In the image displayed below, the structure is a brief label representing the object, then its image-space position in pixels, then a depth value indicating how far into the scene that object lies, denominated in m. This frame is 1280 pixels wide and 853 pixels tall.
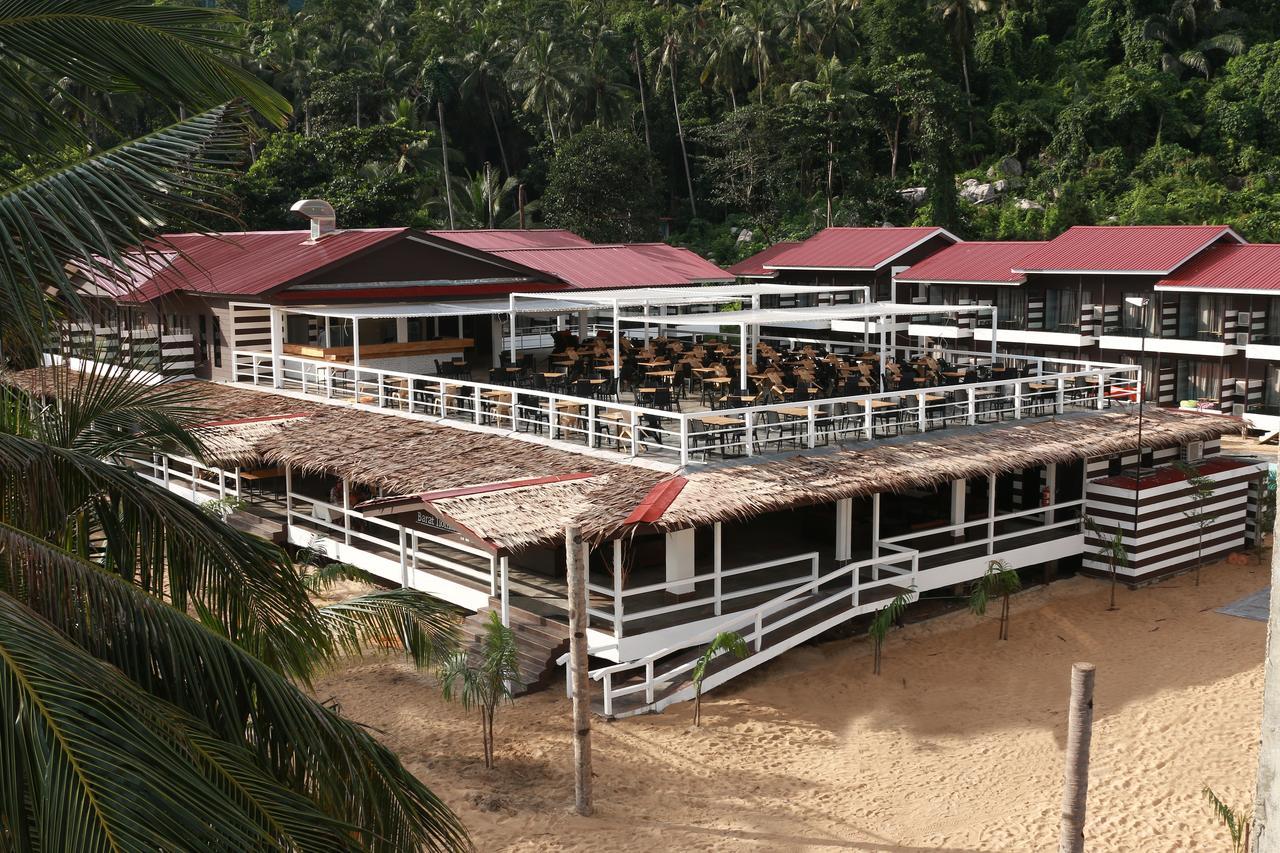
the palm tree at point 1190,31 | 65.31
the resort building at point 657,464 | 18.11
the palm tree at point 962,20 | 67.31
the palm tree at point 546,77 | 67.00
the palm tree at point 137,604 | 4.75
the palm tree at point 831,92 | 63.75
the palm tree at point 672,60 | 71.50
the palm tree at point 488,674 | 15.68
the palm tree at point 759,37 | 67.94
